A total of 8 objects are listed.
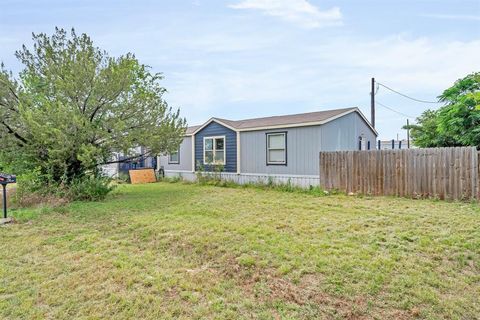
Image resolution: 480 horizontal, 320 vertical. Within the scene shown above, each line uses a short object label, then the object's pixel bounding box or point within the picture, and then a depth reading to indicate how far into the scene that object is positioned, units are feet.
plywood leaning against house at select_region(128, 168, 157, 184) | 50.01
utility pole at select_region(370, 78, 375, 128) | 58.59
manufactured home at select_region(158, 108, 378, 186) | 35.35
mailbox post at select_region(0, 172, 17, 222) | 20.10
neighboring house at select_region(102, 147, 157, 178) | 56.96
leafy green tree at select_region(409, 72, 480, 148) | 37.98
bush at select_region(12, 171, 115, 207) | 26.17
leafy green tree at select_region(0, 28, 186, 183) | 25.90
